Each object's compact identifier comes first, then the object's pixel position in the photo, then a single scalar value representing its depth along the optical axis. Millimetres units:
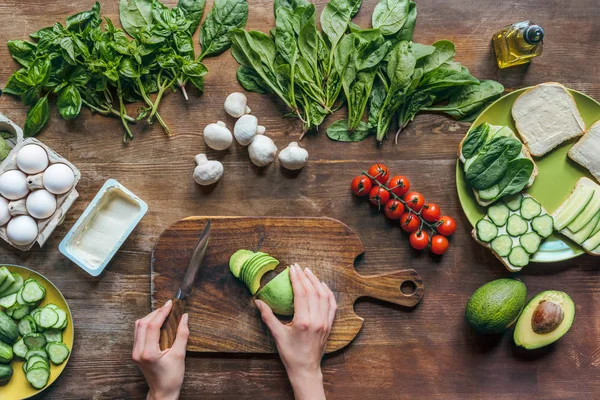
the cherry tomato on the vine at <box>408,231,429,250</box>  2182
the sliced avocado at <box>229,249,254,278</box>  2111
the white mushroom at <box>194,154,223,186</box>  2162
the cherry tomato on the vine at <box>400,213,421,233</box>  2176
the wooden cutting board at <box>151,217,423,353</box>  2186
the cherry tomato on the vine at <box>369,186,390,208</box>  2162
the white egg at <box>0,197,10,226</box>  2008
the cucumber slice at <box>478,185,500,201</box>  2137
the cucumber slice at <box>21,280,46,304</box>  2131
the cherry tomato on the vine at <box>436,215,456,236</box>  2189
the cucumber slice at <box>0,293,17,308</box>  2131
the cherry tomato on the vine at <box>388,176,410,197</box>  2150
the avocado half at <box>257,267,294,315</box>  2094
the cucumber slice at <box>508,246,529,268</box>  2156
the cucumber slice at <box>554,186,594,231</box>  2172
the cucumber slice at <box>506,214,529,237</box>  2158
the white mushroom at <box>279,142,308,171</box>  2162
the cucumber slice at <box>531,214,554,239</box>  2158
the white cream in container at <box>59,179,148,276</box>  2092
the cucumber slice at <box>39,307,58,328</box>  2113
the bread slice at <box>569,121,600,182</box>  2188
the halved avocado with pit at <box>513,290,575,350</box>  2160
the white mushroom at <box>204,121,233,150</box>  2162
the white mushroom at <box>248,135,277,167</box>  2172
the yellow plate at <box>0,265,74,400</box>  2145
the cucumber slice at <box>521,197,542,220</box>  2174
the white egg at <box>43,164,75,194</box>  2000
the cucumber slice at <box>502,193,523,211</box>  2189
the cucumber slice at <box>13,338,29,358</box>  2141
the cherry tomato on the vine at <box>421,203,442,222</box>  2176
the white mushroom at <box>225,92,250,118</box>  2188
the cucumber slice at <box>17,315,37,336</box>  2146
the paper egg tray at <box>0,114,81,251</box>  2037
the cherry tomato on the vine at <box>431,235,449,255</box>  2188
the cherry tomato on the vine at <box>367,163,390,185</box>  2168
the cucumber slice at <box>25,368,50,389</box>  2109
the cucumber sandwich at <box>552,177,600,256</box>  2186
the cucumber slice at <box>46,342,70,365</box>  2131
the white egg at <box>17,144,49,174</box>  1985
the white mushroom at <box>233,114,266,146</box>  2170
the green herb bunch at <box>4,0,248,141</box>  2107
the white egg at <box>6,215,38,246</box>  2010
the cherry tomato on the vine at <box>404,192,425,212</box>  2154
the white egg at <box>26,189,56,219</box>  2000
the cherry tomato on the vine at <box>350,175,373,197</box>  2162
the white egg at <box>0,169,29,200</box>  1990
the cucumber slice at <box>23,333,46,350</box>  2131
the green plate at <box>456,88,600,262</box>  2195
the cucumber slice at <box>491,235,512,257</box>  2154
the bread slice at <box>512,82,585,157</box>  2189
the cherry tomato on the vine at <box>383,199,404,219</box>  2150
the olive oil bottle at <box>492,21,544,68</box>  2117
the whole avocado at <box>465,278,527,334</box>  2066
